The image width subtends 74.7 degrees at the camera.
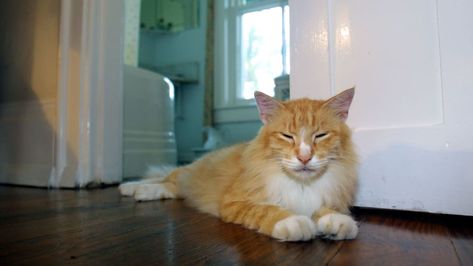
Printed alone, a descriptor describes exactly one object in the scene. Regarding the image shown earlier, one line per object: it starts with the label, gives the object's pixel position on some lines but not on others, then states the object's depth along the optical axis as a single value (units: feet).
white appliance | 7.11
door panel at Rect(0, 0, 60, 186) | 6.35
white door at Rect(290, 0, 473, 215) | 3.26
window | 13.14
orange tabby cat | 2.83
